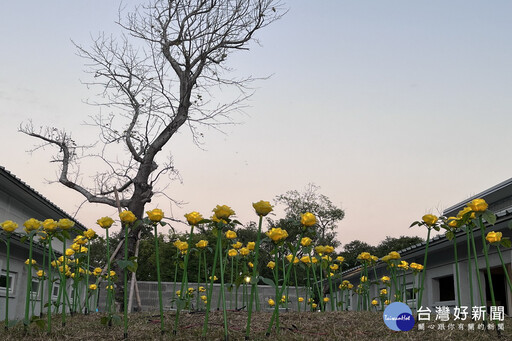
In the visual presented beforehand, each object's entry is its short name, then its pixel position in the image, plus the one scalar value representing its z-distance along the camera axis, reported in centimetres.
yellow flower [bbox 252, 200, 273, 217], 301
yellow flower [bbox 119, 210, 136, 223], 355
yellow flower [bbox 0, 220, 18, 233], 378
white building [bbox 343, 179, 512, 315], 844
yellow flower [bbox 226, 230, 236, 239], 461
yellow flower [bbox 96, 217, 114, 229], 391
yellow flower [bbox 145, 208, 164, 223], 341
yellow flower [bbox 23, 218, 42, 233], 385
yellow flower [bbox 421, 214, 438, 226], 363
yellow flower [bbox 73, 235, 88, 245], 511
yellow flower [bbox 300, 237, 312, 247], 414
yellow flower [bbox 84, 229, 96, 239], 490
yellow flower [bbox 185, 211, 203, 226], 340
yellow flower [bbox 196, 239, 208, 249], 428
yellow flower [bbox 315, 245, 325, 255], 522
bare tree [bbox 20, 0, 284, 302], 1123
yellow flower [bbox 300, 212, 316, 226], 313
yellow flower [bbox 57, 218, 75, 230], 377
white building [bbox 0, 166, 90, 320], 1107
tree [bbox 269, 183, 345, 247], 3269
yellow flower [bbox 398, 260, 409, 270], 582
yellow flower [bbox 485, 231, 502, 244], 373
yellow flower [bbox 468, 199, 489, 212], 327
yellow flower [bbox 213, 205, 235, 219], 315
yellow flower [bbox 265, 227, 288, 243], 323
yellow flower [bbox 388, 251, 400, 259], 494
